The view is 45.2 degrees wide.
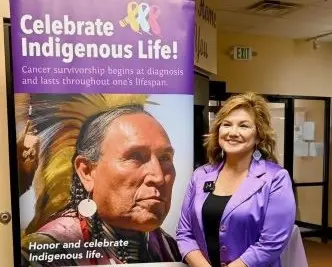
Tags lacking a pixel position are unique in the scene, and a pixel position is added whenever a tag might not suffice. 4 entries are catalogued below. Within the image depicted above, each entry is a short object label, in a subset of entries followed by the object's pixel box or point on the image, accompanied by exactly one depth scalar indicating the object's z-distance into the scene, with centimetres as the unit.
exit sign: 516
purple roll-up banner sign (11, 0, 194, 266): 175
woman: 168
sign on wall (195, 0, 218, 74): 272
